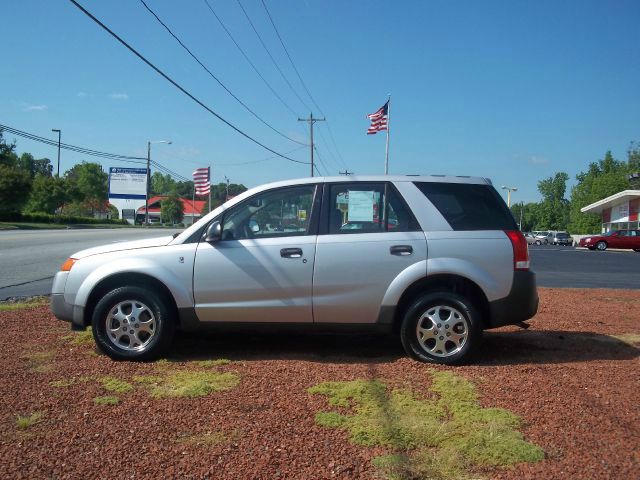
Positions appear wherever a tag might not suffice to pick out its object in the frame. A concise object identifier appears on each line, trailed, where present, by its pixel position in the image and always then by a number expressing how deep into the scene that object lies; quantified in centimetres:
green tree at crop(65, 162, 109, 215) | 8294
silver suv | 504
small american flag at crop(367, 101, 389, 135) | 2894
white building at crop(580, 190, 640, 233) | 5006
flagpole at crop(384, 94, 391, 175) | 3107
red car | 3856
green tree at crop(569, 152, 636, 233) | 7350
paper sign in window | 523
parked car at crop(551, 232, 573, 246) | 5375
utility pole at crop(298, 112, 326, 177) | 4293
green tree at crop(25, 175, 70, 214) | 6047
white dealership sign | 6388
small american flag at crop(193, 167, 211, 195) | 3369
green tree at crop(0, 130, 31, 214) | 4481
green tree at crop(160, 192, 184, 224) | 7975
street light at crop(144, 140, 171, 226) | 5226
